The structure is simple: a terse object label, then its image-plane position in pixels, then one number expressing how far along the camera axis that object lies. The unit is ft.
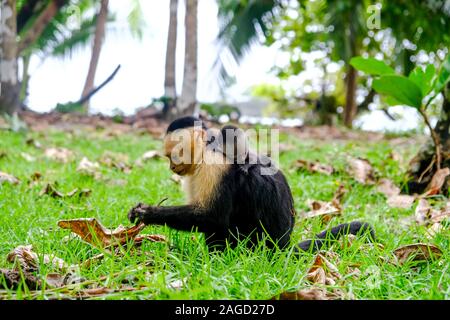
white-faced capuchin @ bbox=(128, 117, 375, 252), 10.27
